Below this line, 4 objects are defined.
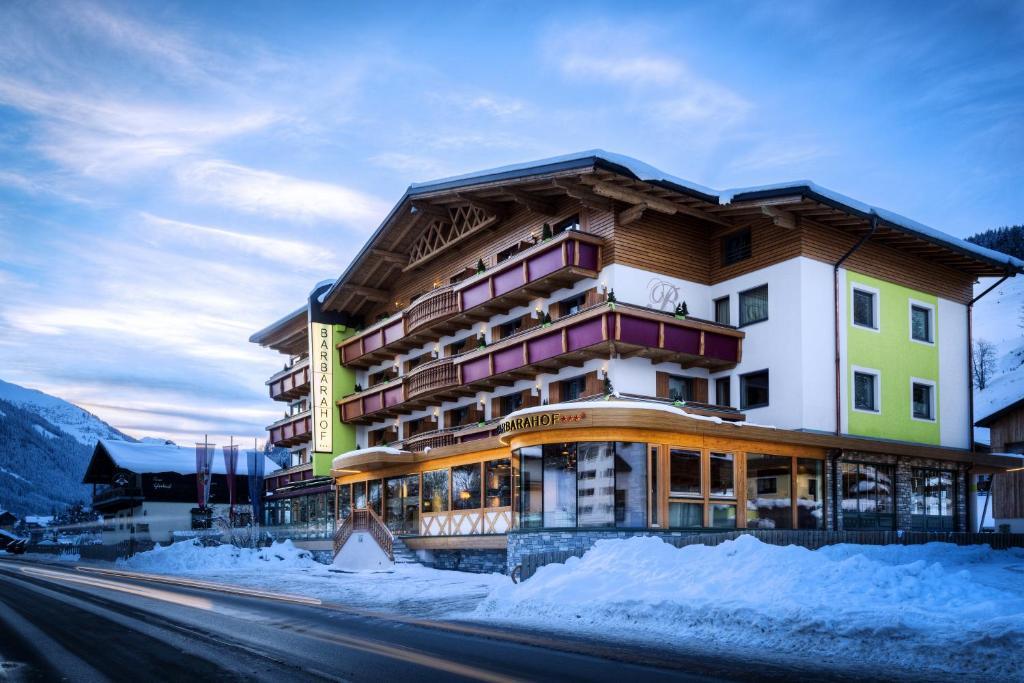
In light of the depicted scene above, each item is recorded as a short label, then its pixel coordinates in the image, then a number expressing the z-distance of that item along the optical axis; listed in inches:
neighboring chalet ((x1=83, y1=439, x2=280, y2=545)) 3459.6
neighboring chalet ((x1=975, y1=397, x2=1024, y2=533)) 1793.8
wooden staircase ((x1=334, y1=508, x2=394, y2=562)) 1502.5
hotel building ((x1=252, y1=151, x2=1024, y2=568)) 1159.0
